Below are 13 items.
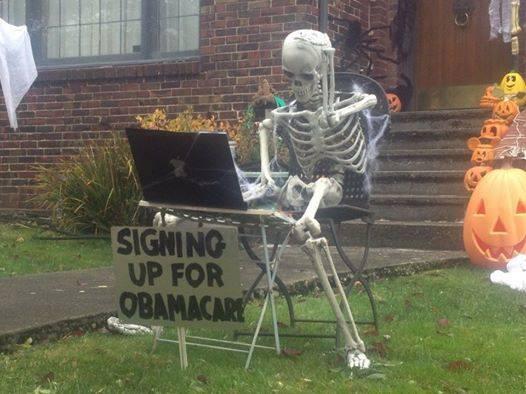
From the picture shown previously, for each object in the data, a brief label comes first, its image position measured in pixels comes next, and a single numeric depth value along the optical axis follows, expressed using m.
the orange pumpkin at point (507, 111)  9.02
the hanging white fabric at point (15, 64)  8.59
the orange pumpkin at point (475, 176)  8.37
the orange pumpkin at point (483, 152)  8.58
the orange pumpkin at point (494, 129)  8.79
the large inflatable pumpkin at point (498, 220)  7.14
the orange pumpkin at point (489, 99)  10.01
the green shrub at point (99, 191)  9.23
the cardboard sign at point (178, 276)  4.05
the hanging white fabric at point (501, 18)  10.18
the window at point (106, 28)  10.95
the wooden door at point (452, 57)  11.73
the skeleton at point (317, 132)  4.41
